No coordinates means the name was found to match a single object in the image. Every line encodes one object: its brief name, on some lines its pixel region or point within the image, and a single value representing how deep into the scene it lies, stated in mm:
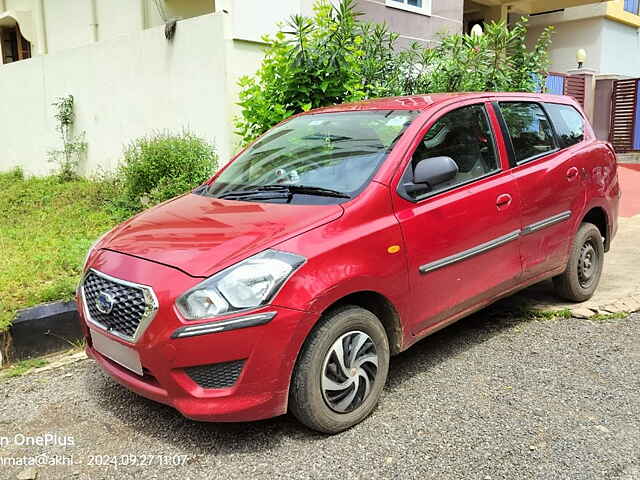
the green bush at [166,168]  7363
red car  2785
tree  6672
